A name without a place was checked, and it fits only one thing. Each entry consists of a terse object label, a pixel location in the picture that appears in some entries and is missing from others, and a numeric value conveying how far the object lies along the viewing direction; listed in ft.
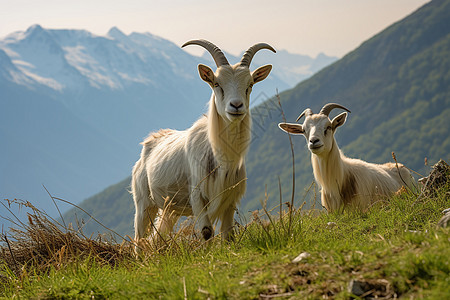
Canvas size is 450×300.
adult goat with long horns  19.85
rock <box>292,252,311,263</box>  12.22
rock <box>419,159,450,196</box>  19.36
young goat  27.78
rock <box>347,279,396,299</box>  10.09
